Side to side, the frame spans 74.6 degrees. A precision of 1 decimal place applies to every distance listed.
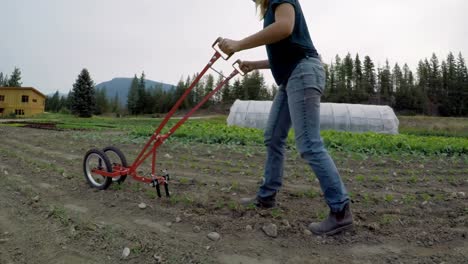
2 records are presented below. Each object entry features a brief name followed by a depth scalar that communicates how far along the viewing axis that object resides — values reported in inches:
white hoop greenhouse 778.8
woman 91.6
